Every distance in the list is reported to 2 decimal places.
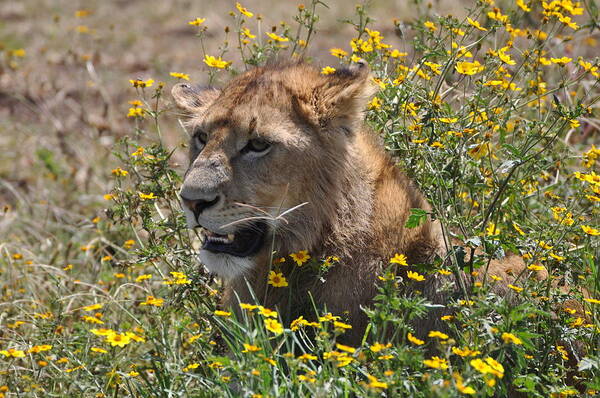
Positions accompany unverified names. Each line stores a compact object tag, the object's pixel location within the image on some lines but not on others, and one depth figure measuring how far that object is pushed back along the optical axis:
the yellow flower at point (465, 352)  6.26
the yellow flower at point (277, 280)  7.88
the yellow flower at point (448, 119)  8.28
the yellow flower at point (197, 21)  9.56
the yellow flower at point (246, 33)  9.80
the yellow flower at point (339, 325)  6.24
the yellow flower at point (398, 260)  7.34
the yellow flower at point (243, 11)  9.48
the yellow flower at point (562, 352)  7.53
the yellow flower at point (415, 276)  7.19
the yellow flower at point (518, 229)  8.54
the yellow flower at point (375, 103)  9.28
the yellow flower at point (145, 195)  8.91
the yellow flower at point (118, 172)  9.33
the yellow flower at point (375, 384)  5.86
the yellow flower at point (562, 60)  8.43
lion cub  8.38
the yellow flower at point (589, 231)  7.94
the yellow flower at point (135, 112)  9.69
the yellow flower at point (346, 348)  6.29
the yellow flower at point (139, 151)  9.40
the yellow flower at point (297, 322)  7.00
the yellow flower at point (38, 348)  7.41
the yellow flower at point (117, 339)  6.90
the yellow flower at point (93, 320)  7.84
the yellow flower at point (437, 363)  6.16
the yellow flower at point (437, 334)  6.40
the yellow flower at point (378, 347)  6.32
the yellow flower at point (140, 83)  9.23
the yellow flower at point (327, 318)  6.74
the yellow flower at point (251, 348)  6.21
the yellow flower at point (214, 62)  9.29
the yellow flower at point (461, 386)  5.62
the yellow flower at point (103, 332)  7.05
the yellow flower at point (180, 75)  9.70
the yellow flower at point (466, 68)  8.17
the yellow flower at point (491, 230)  7.97
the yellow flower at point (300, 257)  8.02
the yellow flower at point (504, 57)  8.27
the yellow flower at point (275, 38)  9.68
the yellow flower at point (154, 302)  7.62
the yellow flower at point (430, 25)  9.22
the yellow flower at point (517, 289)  7.41
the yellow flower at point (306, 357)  6.43
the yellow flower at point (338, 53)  10.05
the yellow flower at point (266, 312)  6.64
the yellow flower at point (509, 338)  6.27
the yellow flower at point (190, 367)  7.29
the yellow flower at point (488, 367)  6.00
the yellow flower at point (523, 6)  9.58
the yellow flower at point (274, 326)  6.57
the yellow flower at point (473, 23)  8.46
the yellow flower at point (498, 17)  8.91
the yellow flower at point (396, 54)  9.78
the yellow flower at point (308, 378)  6.30
